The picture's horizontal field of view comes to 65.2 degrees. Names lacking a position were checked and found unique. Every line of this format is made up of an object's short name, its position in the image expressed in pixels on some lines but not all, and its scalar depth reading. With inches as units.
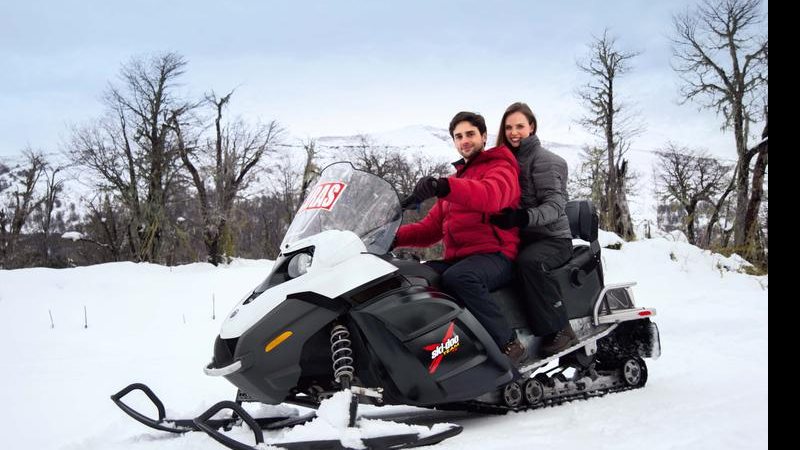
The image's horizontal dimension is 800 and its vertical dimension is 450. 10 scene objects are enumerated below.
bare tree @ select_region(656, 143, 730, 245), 1366.9
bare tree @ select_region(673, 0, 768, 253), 826.8
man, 133.7
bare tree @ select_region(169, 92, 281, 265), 1064.2
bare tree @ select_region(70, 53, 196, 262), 1113.4
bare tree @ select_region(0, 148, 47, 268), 1277.1
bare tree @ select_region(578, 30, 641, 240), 1103.0
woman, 151.8
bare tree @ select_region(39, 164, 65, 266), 1381.6
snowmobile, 119.5
